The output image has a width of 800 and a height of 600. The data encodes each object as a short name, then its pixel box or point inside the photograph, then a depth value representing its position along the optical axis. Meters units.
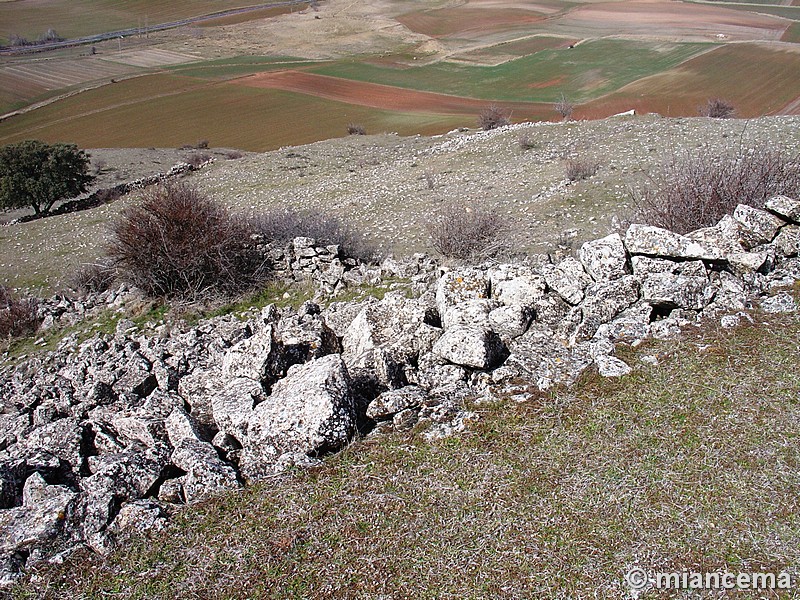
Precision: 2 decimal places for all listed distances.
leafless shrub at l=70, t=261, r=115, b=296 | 14.26
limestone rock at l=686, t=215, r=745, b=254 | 7.54
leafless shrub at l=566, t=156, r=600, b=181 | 16.83
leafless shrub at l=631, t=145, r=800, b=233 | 9.36
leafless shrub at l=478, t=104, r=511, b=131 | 33.94
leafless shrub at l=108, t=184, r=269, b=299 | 12.24
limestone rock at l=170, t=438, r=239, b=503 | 5.33
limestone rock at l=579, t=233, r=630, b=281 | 7.55
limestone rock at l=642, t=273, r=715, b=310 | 6.71
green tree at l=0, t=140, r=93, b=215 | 27.45
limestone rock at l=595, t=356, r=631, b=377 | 5.97
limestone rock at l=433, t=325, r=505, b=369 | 6.43
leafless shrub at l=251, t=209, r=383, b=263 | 13.51
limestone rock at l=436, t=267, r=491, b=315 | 7.86
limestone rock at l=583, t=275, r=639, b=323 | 7.02
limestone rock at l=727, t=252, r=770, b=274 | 7.36
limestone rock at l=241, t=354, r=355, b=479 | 5.59
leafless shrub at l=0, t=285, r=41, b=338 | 12.77
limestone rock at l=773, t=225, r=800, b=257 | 7.84
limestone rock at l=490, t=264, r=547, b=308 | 7.43
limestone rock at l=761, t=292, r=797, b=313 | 6.57
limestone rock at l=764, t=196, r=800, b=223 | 8.02
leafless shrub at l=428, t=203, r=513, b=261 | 12.27
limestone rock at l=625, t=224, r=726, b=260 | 7.39
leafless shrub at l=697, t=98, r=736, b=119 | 31.30
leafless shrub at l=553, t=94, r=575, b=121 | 35.03
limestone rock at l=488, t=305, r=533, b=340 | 7.11
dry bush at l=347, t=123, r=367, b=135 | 38.06
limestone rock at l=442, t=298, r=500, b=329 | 7.36
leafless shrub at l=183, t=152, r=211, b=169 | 31.50
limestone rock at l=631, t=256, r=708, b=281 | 7.15
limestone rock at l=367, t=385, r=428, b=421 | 5.98
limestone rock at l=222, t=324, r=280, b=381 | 6.91
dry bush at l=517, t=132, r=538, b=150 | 22.61
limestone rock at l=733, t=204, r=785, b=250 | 7.89
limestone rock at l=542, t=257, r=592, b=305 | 7.43
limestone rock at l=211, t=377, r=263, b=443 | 6.05
